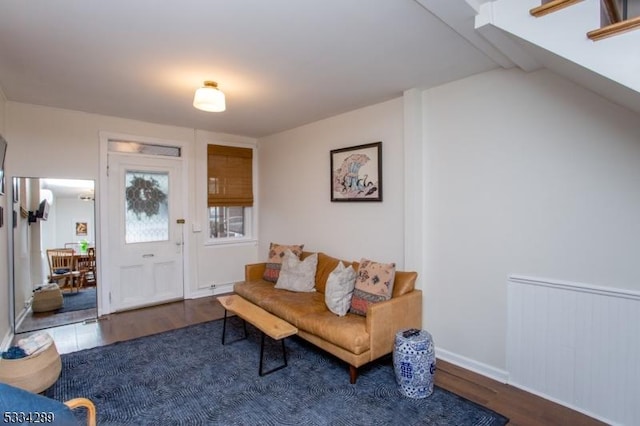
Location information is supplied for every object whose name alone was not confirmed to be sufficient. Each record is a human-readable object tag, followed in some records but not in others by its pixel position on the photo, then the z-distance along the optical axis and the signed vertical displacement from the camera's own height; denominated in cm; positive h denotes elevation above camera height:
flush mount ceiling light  270 +91
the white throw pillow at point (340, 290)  294 -71
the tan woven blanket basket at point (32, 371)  214 -104
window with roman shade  500 +33
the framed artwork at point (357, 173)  352 +43
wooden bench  262 -92
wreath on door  438 +22
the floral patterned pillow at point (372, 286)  285 -66
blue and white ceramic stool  236 -111
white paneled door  424 -23
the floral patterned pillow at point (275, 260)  409 -60
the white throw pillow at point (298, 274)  370 -71
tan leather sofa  255 -92
